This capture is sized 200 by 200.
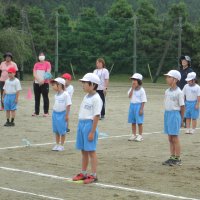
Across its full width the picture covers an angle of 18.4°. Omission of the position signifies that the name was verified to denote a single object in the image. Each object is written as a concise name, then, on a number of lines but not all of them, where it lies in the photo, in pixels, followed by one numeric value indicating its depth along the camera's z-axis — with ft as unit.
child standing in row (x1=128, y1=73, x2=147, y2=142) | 46.11
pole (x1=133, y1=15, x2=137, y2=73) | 160.25
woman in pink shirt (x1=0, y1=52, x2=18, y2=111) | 64.88
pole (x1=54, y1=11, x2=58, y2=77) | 157.69
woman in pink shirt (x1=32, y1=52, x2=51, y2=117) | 63.57
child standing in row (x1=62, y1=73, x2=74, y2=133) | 47.55
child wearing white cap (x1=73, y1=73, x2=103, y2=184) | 30.73
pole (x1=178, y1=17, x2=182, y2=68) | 155.43
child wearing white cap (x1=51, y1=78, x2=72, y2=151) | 41.04
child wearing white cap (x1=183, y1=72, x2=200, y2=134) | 51.72
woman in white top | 60.70
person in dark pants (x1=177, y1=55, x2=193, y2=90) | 52.19
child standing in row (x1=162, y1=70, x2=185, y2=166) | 36.65
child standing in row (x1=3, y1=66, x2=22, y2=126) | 54.54
